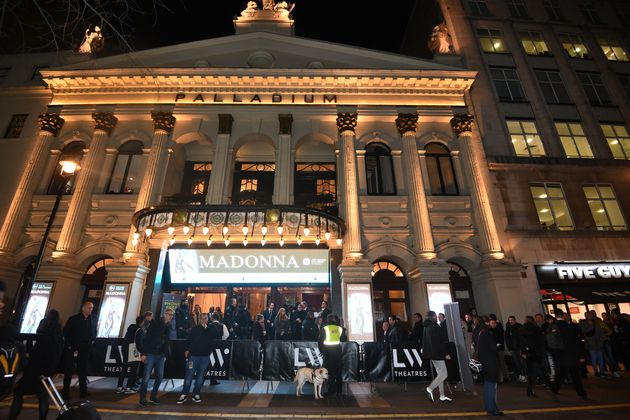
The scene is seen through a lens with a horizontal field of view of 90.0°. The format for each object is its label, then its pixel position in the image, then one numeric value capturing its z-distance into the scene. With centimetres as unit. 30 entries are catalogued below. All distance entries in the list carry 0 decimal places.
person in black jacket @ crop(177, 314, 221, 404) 782
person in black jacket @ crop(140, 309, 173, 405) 755
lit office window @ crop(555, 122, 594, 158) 1867
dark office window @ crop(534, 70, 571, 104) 2042
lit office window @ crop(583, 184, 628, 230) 1695
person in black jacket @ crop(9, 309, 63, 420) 542
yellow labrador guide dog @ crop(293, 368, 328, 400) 828
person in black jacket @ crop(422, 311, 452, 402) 796
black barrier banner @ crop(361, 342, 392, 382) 982
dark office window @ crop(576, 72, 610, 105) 2073
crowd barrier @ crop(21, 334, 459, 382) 963
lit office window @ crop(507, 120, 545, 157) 1847
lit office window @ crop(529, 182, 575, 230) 1673
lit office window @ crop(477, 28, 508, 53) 2173
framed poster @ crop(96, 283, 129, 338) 1318
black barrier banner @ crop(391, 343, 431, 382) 973
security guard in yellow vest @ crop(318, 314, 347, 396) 844
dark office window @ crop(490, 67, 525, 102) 2009
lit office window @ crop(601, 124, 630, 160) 1905
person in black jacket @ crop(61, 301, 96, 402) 805
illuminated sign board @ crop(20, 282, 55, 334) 1325
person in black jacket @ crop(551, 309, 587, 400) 801
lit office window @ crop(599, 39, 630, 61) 2262
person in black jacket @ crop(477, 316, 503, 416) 671
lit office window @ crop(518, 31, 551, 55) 2209
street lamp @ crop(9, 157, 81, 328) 993
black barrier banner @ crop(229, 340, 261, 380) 956
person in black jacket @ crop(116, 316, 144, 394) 893
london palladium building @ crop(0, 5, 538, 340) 1441
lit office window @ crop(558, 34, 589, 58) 2234
